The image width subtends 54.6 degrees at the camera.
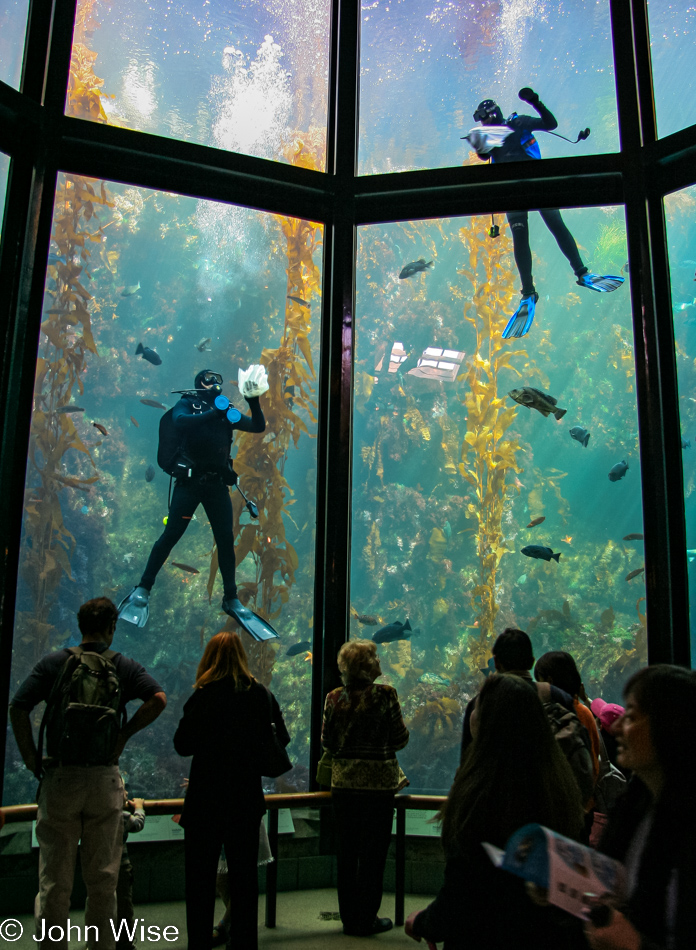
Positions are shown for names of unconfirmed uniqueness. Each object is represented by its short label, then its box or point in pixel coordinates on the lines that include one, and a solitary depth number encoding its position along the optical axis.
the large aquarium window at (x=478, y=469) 5.28
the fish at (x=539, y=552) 4.74
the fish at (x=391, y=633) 4.74
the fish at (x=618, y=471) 4.46
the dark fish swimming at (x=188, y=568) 4.28
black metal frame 3.57
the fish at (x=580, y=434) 4.80
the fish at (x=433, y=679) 6.60
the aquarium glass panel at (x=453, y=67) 4.39
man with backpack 2.37
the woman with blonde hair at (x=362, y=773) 3.03
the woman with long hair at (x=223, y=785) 2.47
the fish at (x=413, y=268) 5.09
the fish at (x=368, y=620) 5.03
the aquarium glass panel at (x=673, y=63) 3.99
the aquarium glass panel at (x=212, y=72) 4.09
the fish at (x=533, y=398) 4.39
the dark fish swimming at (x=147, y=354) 4.55
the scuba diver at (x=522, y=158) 4.30
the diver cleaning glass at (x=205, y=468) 4.21
